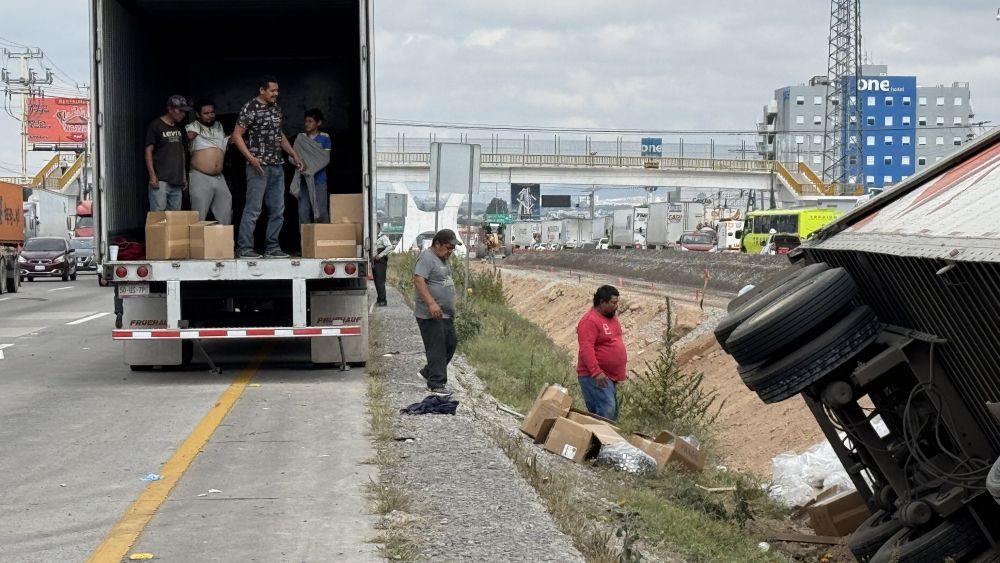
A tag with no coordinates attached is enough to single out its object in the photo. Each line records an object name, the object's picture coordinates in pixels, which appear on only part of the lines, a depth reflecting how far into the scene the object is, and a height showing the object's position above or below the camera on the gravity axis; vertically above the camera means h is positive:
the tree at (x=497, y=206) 135.50 +1.24
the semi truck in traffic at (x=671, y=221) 93.06 -0.21
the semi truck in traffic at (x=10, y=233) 37.50 -0.46
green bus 65.81 -0.27
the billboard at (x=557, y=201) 180.00 +2.25
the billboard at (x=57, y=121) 118.06 +8.43
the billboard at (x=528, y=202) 142.00 +1.70
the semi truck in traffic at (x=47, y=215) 53.12 +0.16
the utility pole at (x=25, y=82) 117.06 +11.74
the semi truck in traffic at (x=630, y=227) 100.12 -0.66
